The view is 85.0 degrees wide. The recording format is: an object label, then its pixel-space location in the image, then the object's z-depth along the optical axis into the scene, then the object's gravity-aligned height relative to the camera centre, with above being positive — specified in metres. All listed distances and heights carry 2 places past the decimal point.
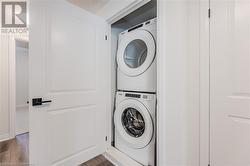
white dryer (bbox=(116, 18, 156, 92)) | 1.46 +0.30
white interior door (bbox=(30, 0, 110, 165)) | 1.26 -0.01
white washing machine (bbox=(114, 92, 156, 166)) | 1.44 -0.53
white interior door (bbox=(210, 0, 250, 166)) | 0.94 -0.01
